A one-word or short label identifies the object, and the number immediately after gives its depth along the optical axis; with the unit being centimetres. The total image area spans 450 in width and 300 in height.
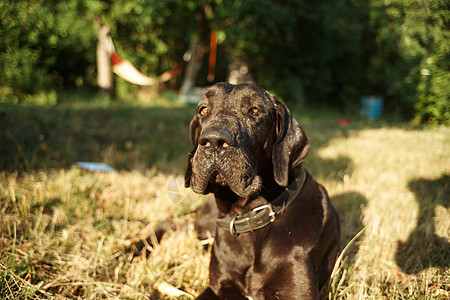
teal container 718
